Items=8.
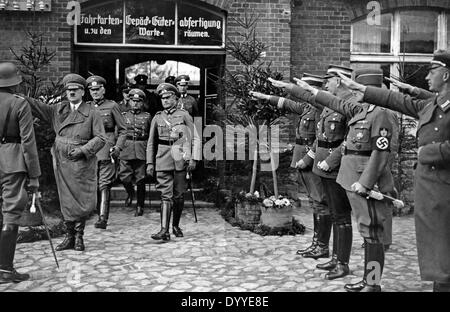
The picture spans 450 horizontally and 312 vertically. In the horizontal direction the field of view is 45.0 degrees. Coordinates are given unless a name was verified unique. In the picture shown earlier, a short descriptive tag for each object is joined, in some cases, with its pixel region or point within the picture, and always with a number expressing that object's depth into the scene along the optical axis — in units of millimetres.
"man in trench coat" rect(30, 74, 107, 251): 6312
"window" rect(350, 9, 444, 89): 9859
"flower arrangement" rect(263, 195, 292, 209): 7297
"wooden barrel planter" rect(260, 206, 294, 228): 7316
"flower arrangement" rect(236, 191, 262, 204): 7637
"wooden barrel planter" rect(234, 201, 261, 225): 7629
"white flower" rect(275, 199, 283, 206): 7289
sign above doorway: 9250
